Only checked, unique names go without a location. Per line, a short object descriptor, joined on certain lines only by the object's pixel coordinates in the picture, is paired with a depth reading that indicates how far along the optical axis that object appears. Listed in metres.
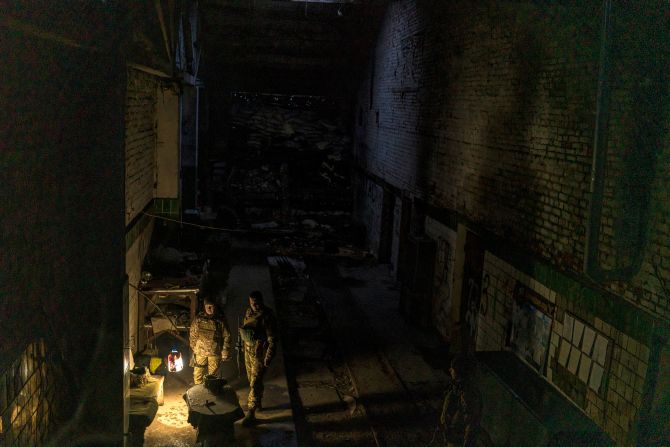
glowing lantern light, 8.52
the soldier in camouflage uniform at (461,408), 7.32
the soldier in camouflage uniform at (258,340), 8.66
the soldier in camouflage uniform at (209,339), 8.80
